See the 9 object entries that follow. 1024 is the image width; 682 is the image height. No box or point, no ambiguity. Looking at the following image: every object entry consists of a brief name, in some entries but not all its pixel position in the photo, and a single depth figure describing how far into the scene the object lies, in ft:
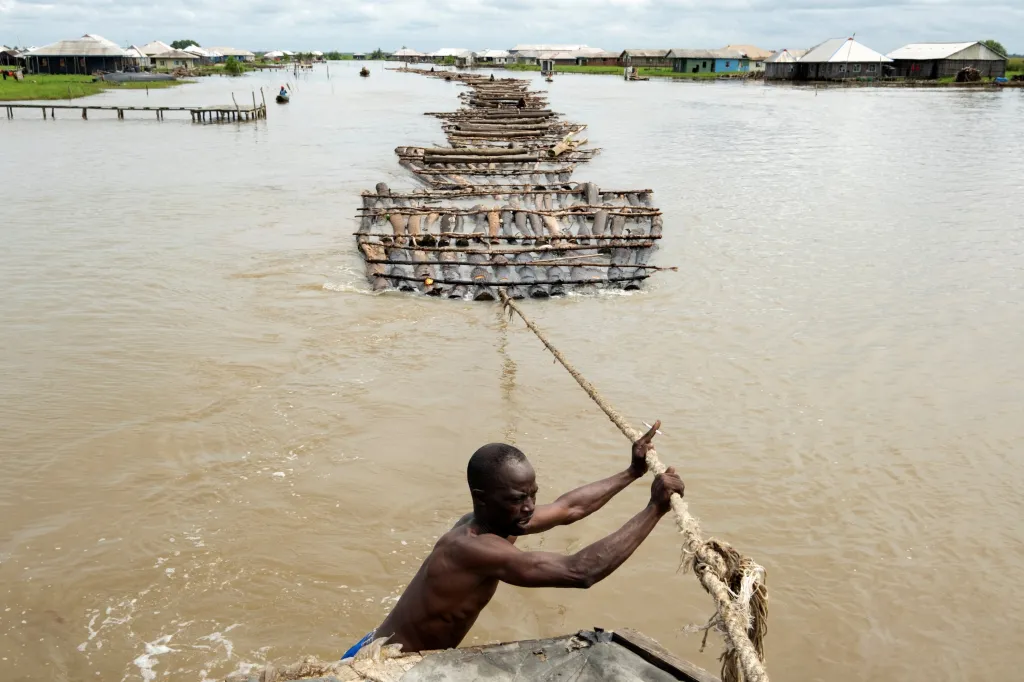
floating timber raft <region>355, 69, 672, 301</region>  30.48
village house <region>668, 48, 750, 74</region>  263.70
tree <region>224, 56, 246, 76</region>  244.18
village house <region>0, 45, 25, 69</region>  190.39
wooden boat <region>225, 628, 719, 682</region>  7.65
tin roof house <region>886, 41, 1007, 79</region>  189.06
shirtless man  7.59
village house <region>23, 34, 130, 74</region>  171.83
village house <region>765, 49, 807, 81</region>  211.20
